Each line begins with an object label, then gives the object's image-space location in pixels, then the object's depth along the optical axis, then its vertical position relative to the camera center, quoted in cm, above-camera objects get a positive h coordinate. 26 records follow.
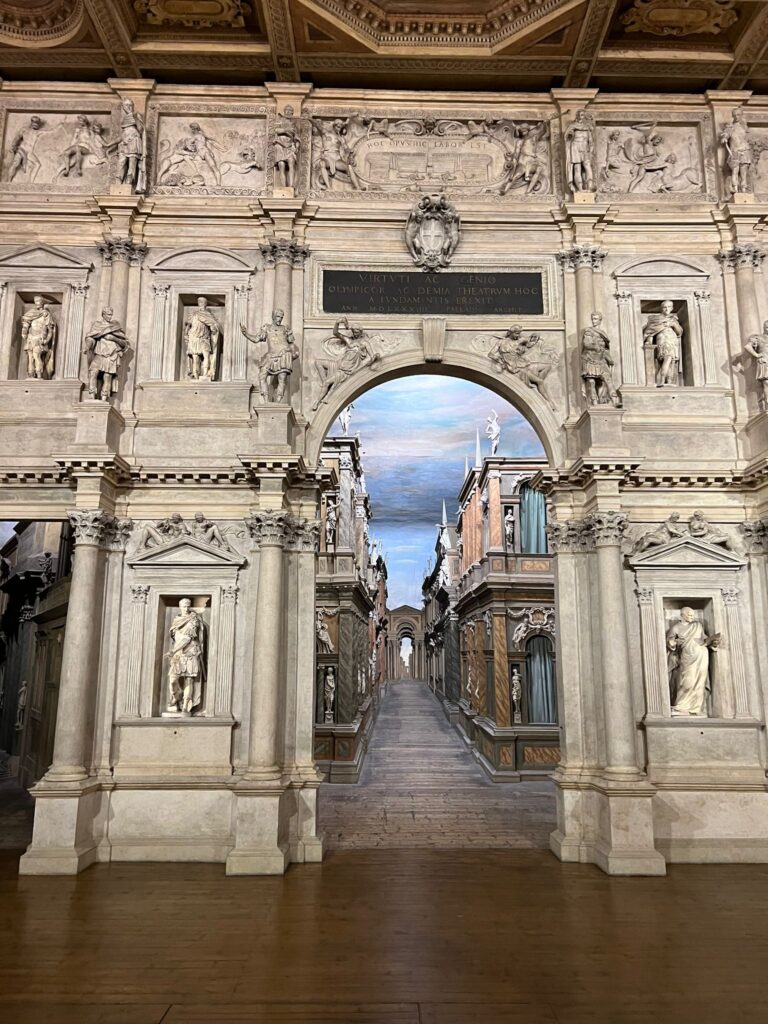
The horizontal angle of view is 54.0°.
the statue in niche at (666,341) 1170 +508
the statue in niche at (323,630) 1992 +105
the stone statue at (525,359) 1166 +476
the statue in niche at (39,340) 1149 +495
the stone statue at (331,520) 2088 +414
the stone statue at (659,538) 1102 +192
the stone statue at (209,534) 1098 +195
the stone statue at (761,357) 1091 +449
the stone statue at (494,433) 2383 +751
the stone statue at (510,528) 2131 +401
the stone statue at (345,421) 2592 +870
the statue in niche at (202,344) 1173 +500
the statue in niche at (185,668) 1062 +4
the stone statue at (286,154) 1185 +800
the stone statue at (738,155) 1188 +800
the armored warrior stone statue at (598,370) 1091 +429
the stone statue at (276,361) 1083 +438
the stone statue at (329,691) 1905 -51
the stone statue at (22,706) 1850 -86
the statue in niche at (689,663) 1073 +13
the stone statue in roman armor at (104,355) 1086 +450
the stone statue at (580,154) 1189 +805
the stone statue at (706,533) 1102 +200
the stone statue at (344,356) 1160 +479
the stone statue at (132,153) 1171 +792
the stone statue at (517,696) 1947 -62
